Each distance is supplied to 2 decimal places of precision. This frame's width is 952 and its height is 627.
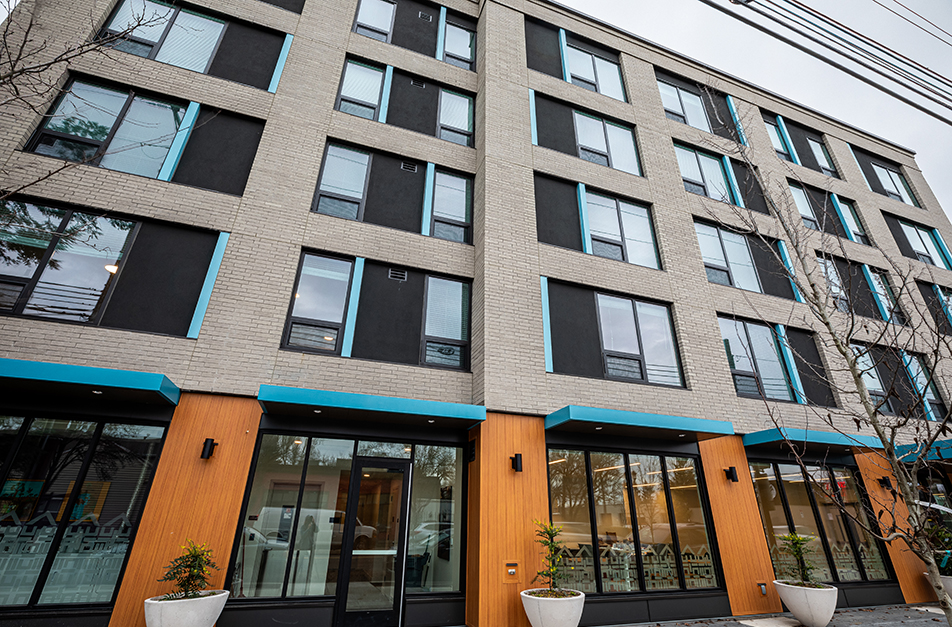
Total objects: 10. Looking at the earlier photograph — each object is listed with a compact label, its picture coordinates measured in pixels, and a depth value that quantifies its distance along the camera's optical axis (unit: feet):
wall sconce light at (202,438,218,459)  22.59
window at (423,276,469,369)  29.96
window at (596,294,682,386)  32.63
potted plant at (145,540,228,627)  18.64
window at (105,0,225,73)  31.45
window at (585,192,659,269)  36.91
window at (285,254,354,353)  27.48
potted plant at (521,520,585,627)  22.18
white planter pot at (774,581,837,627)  25.71
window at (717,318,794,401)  36.09
